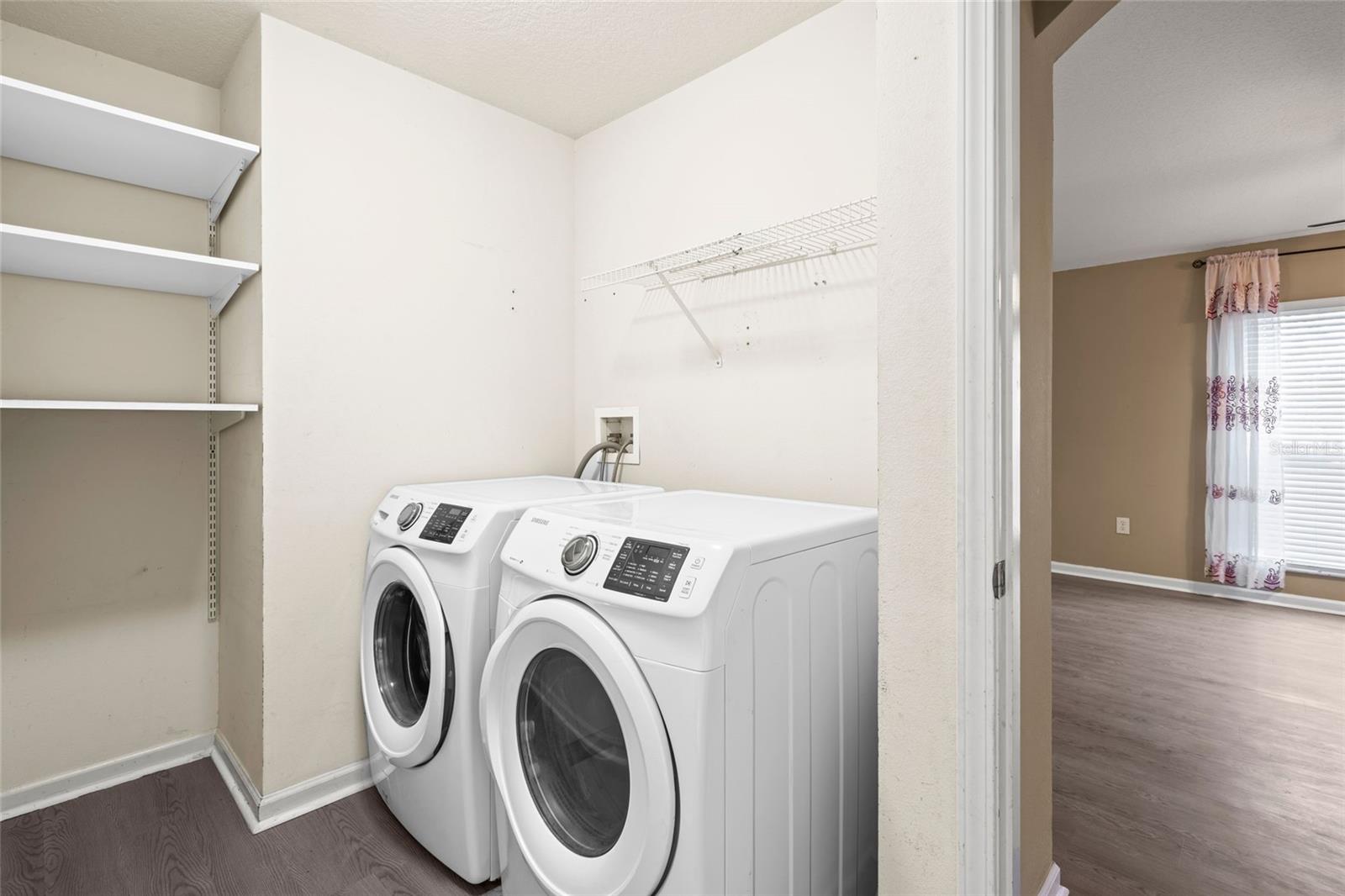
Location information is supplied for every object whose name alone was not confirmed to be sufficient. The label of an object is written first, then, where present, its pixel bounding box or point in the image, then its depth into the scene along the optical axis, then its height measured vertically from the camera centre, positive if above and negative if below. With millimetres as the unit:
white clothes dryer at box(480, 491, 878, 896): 1080 -491
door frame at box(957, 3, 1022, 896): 1018 +58
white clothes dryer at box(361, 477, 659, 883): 1560 -557
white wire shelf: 1656 +559
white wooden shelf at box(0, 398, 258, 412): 1531 +106
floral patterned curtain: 4086 +147
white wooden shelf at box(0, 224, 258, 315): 1595 +511
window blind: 3941 +51
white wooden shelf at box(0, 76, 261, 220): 1581 +841
